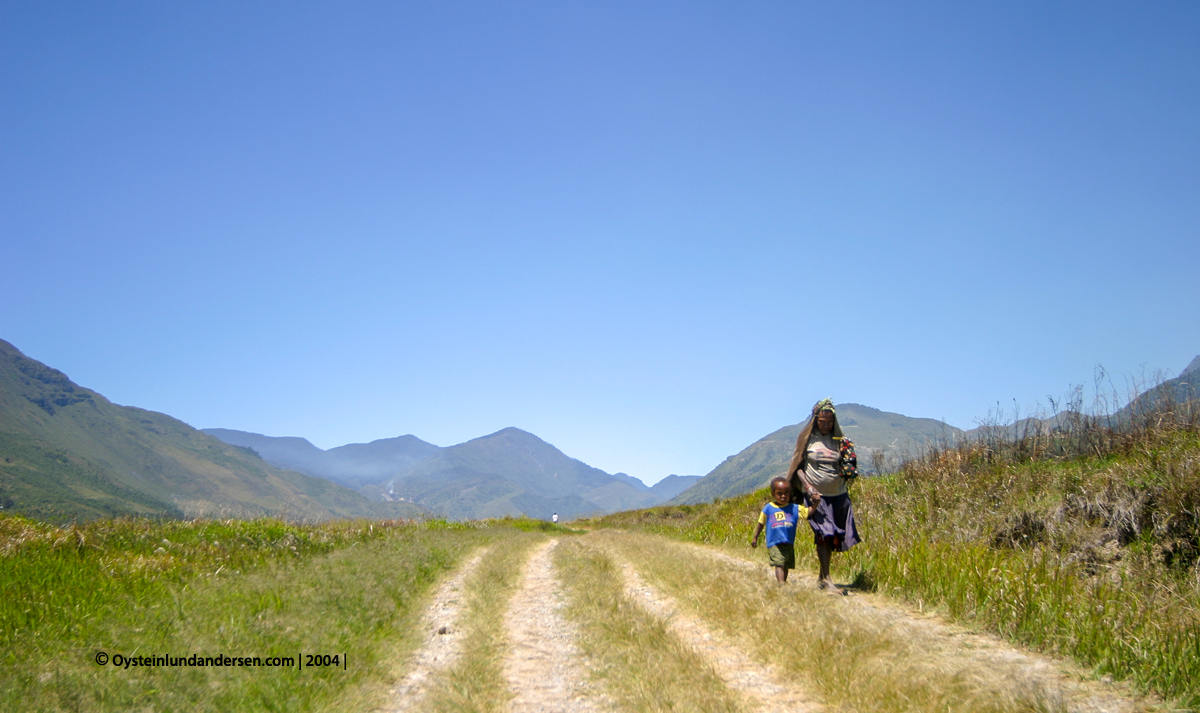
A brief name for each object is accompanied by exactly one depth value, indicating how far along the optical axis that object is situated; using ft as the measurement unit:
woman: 32.12
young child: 32.58
